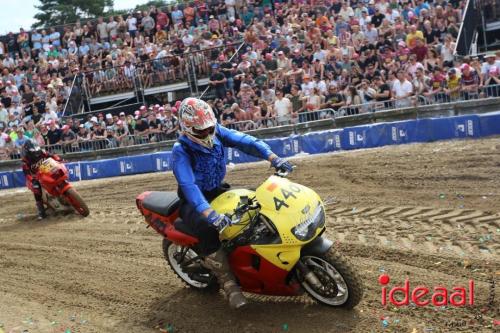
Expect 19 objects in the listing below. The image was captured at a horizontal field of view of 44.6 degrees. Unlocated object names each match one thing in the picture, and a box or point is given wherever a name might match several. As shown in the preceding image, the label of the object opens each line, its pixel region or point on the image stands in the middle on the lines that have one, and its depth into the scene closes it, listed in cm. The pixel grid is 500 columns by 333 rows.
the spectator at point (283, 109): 1693
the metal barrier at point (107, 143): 1883
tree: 6338
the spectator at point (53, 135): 2067
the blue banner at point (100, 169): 1834
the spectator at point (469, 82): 1471
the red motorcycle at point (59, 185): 1194
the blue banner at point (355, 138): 1517
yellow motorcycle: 524
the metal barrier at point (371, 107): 1562
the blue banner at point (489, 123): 1329
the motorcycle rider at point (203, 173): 561
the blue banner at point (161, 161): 1722
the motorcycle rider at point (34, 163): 1226
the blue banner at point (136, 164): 1769
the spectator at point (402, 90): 1553
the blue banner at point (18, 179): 1950
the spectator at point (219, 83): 2003
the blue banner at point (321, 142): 1548
